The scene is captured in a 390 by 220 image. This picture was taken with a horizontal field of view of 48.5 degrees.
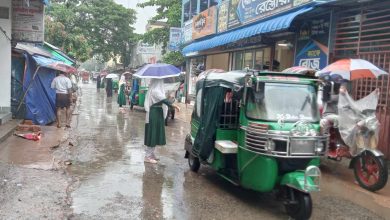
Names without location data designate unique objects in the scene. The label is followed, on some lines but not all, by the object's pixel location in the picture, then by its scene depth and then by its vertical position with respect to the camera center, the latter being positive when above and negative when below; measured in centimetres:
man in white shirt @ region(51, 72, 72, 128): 1303 -31
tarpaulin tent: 1273 -23
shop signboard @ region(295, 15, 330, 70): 1140 +129
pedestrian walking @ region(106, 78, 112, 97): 3137 -39
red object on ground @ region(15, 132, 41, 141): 1016 -136
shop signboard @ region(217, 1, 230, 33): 1727 +289
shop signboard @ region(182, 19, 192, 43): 2370 +301
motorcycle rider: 786 -27
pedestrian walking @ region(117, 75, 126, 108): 2212 -68
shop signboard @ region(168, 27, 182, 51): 2708 +298
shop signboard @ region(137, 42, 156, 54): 3891 +310
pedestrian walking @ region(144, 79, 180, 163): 861 -61
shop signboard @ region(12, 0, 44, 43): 1238 +161
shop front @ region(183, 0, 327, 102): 1202 +181
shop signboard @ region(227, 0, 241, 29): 1596 +273
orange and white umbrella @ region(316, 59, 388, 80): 794 +41
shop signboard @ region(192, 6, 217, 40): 1905 +295
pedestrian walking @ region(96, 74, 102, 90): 4594 +8
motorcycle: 741 -80
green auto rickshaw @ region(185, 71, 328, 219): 564 -64
